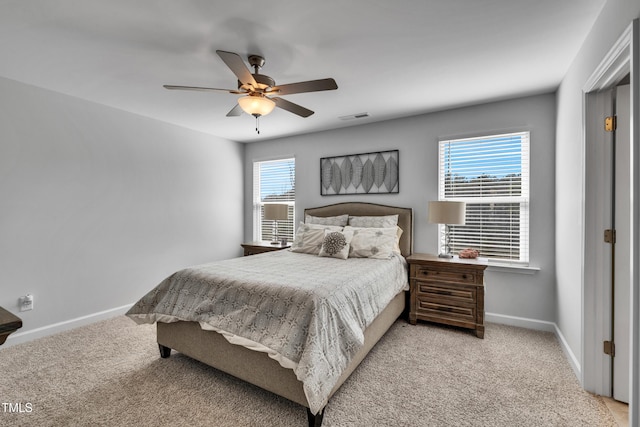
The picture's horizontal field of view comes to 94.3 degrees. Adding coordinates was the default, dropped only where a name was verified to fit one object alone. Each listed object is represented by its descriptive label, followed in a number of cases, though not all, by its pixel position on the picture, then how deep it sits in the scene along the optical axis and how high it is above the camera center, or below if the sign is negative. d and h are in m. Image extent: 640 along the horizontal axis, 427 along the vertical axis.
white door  1.97 -0.26
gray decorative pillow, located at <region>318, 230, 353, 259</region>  3.29 -0.37
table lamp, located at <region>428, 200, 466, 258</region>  3.22 +0.00
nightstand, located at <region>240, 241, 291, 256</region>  4.37 -0.53
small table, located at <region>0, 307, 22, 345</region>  1.08 -0.41
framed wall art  4.07 +0.56
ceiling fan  2.12 +0.93
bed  1.73 -0.88
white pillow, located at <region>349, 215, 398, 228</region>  3.77 -0.12
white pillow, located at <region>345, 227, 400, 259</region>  3.29 -0.35
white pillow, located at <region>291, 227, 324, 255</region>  3.56 -0.36
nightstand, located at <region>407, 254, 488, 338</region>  3.05 -0.85
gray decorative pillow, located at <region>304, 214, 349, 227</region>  4.07 -0.11
